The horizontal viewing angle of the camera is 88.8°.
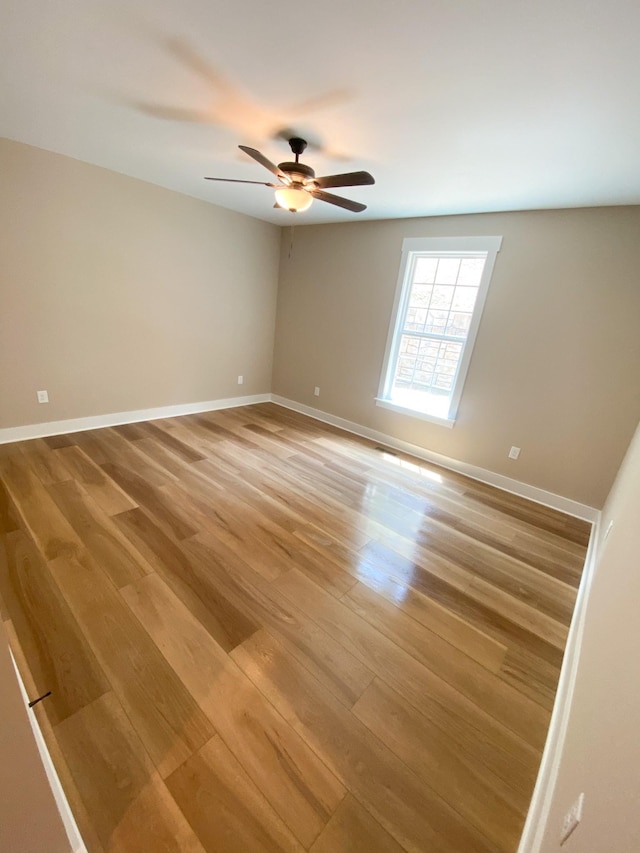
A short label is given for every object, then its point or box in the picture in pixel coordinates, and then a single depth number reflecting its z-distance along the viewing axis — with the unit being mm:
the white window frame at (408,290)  3049
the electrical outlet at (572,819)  705
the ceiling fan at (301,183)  1874
